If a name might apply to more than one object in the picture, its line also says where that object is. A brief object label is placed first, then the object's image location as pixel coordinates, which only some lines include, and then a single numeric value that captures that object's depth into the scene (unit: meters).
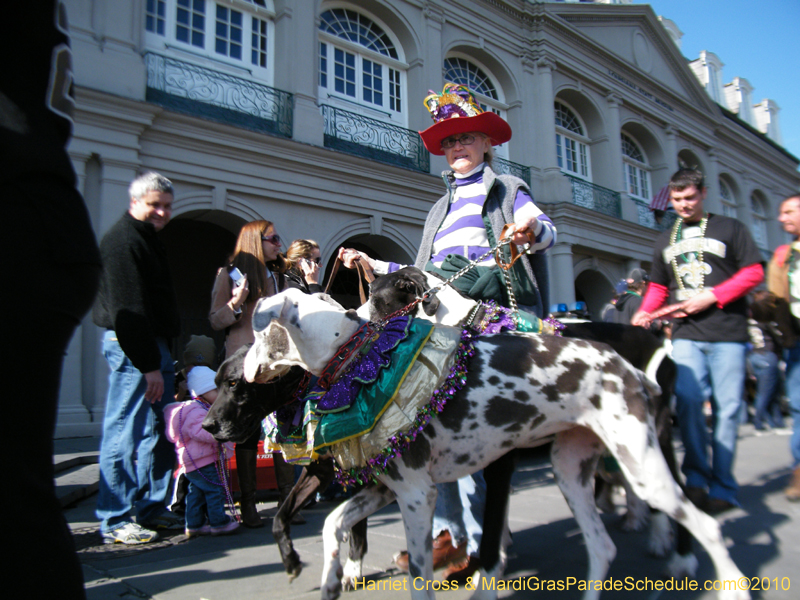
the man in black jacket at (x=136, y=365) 3.22
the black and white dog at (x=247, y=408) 2.25
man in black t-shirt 3.43
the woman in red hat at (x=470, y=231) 2.88
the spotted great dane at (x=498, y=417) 2.07
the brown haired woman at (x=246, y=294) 3.76
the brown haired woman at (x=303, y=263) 4.66
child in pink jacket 3.60
